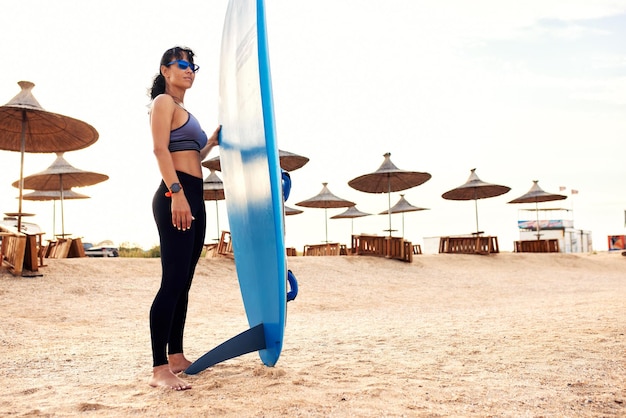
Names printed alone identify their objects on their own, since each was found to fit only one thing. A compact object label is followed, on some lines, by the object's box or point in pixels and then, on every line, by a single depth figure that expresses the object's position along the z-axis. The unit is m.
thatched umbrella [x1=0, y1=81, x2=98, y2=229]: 8.68
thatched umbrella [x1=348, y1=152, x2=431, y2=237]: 14.05
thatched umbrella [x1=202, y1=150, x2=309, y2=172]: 11.40
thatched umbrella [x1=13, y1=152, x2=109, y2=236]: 12.80
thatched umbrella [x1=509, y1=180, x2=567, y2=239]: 18.50
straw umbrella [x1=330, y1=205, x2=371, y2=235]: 21.56
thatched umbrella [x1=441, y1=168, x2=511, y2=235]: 16.17
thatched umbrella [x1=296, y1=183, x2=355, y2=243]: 18.23
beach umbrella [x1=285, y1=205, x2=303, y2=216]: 18.97
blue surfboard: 2.23
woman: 2.50
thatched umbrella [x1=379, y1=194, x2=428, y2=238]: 20.02
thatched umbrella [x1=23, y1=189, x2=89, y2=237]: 15.65
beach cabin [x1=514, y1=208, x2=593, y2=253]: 19.72
